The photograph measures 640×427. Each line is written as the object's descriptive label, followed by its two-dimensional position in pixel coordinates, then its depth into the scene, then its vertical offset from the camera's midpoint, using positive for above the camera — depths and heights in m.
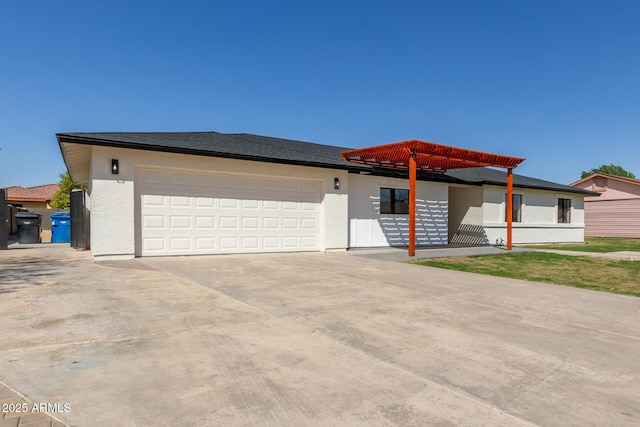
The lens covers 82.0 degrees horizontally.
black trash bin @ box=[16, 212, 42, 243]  15.75 -0.66
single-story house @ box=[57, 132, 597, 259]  9.59 +0.54
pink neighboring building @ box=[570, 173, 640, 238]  26.39 +0.62
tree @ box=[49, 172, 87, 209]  31.73 +1.32
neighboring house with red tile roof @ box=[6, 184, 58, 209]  31.86 +1.88
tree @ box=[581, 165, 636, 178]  76.68 +9.48
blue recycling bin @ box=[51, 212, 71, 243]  16.78 -0.74
